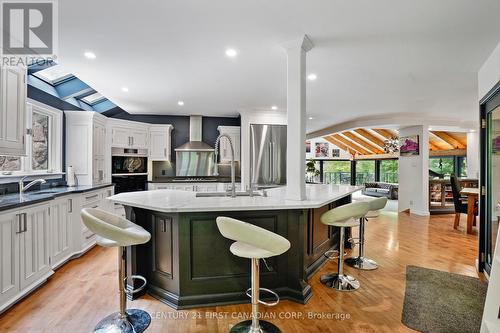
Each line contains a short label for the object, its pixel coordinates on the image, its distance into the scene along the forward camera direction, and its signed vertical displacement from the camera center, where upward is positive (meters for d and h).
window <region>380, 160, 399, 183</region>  11.37 -0.20
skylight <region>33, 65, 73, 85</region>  3.85 +1.42
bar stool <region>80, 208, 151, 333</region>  1.82 -0.58
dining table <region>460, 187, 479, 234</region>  4.80 -0.72
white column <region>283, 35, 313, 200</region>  2.60 +0.51
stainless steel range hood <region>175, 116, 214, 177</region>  6.37 +0.11
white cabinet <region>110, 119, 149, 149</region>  5.38 +0.70
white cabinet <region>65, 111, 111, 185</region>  4.36 +0.39
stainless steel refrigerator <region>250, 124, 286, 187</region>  5.66 +0.25
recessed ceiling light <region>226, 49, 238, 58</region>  2.87 +1.27
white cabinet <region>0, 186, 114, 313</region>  2.29 -0.81
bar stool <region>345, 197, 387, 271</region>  3.26 -1.11
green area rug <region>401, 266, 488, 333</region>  2.15 -1.28
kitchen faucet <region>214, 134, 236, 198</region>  2.68 -0.23
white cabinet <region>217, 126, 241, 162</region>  6.19 +0.57
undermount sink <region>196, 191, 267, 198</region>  2.79 -0.30
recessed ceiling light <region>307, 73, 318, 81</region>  3.68 +1.28
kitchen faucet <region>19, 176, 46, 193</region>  2.94 -0.21
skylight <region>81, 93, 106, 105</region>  5.34 +1.42
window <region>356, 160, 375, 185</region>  12.27 -0.22
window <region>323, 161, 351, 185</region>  12.97 -0.28
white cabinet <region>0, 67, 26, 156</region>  2.48 +0.55
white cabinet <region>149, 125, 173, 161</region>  6.18 +0.57
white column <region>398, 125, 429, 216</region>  6.70 -0.30
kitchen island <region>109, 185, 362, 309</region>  2.34 -0.80
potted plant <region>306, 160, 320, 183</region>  10.36 -0.21
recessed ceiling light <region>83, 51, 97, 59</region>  2.95 +1.27
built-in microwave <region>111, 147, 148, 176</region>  5.50 +0.11
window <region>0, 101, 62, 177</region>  3.54 +0.32
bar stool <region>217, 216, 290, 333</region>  1.75 -0.57
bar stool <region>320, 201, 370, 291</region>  2.61 -0.58
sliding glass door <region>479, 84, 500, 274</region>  2.96 -0.14
